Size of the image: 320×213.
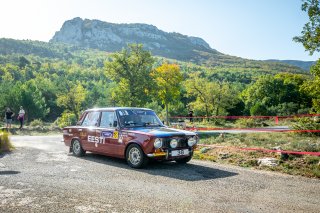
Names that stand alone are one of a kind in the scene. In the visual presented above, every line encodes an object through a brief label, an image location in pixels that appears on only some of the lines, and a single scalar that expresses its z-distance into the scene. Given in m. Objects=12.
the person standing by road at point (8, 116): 24.56
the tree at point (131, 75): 47.91
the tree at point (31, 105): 78.00
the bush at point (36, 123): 36.73
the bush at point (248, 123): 34.44
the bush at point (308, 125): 16.76
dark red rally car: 8.84
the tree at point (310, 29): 14.98
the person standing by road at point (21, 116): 26.19
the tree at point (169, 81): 59.35
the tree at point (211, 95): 61.34
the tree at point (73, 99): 69.50
